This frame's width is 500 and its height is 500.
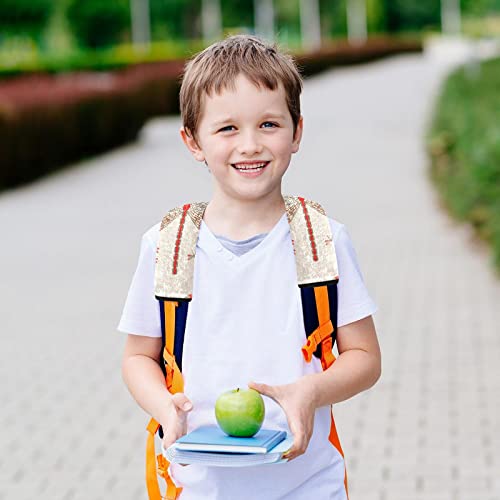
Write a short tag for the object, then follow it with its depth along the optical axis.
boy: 2.22
